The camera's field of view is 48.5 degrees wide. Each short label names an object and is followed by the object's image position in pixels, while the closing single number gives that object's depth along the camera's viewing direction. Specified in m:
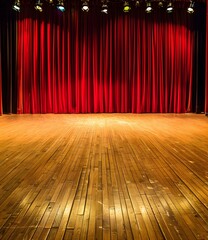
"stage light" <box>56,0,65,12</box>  5.78
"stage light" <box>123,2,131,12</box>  5.91
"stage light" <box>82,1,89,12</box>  5.94
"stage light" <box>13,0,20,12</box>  5.56
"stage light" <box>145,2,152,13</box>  5.87
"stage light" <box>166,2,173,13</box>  5.92
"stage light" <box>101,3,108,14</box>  5.94
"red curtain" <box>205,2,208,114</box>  5.89
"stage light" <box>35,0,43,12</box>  5.76
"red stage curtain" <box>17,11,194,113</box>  6.37
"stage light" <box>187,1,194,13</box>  5.92
